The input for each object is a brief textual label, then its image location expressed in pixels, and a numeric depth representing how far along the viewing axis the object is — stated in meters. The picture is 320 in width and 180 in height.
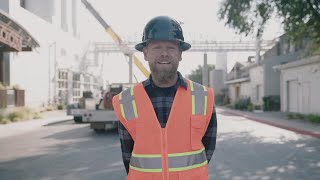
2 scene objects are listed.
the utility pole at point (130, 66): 35.53
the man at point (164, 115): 2.36
